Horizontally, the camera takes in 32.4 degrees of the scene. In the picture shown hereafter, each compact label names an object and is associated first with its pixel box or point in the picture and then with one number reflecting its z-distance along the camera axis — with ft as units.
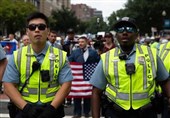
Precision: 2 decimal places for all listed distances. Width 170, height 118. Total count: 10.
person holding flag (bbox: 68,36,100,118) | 21.05
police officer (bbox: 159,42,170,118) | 11.51
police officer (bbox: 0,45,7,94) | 11.14
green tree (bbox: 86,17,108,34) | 260.81
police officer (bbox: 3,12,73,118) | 9.13
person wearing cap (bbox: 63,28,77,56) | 26.25
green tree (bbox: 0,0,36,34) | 113.04
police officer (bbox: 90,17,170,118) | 8.92
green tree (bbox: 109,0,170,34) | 138.95
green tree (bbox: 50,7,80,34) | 194.34
